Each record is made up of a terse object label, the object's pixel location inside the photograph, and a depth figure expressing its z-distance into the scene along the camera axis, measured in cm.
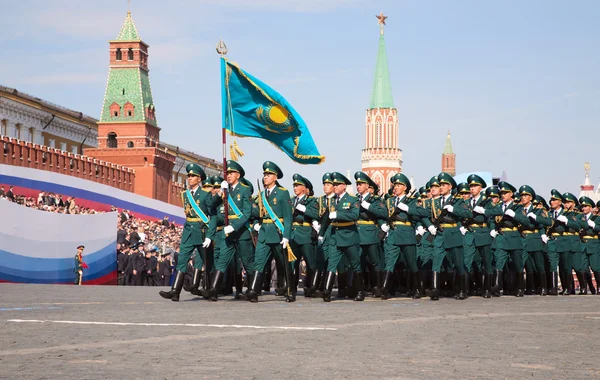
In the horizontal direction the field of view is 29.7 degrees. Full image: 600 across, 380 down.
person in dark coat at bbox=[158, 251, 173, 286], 2633
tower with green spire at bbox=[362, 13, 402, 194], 16129
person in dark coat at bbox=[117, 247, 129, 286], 2542
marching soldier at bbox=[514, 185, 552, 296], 1784
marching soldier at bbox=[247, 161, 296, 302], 1397
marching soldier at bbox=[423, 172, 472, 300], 1526
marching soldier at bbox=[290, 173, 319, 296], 1516
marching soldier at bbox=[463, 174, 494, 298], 1603
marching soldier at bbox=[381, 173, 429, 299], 1515
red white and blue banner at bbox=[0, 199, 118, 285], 1964
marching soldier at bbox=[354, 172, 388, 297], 1477
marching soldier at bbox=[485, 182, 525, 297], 1703
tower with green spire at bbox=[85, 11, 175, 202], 8144
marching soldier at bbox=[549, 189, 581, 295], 1900
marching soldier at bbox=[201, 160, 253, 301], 1387
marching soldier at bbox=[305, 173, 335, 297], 1505
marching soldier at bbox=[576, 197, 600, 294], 1983
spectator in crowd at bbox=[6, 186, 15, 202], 3017
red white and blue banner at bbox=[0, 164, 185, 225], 3212
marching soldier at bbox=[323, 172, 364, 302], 1431
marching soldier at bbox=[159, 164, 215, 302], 1376
